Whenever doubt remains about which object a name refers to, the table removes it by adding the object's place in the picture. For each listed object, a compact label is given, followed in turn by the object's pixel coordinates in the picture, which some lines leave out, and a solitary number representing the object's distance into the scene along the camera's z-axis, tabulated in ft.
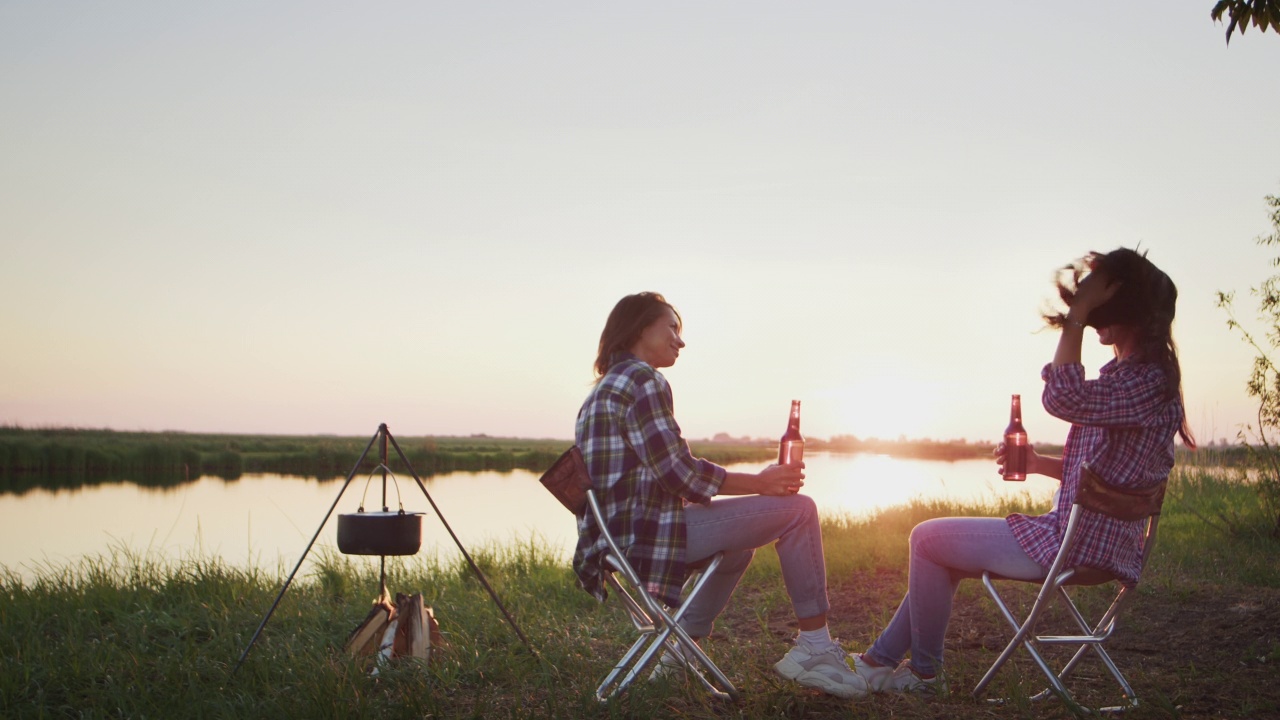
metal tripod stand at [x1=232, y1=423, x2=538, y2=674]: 11.88
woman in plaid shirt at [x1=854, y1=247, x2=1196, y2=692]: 9.07
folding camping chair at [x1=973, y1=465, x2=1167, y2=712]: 8.92
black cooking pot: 12.23
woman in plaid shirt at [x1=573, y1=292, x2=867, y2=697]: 9.50
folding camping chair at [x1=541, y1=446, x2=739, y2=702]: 9.40
